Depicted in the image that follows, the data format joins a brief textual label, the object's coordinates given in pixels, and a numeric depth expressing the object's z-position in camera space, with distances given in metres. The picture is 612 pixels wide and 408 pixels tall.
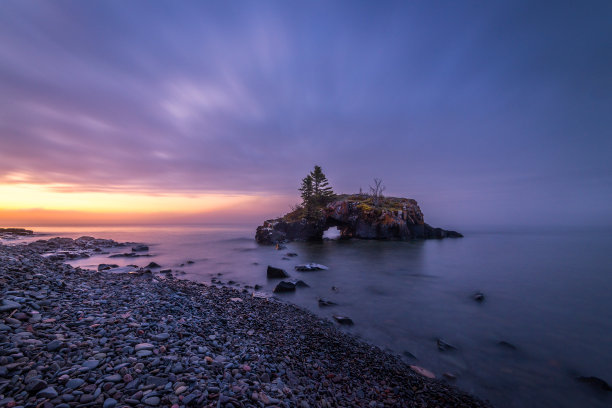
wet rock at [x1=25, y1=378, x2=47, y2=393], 3.36
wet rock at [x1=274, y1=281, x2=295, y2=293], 15.00
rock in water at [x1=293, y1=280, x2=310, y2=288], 16.13
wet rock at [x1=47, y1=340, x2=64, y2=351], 4.40
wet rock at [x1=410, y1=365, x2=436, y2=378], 7.20
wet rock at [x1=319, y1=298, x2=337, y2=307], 12.86
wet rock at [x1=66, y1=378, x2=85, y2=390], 3.59
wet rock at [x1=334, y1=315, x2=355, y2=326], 10.66
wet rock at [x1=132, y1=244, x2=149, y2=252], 33.31
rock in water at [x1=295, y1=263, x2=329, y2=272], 21.53
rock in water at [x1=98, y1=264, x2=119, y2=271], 18.01
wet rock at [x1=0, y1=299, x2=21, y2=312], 5.33
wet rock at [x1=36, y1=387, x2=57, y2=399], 3.29
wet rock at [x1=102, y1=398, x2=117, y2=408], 3.36
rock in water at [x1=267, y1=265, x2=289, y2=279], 18.75
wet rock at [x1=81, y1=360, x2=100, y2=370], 4.11
